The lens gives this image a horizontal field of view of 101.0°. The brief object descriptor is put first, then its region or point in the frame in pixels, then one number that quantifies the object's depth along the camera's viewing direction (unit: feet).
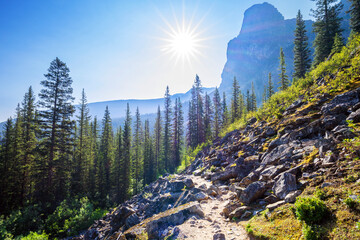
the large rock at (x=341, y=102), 26.94
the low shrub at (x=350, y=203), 12.65
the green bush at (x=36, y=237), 38.79
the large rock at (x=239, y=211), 23.65
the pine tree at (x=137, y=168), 113.91
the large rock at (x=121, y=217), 38.42
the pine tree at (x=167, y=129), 144.36
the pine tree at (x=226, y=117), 131.77
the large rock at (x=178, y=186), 42.14
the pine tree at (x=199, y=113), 137.39
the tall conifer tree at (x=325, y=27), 82.74
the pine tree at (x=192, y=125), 140.26
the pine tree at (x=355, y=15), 71.57
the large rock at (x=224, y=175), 40.31
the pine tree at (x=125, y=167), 93.83
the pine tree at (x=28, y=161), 68.69
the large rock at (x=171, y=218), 24.64
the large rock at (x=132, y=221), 33.40
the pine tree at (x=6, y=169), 67.82
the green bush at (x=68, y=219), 53.36
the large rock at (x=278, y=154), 28.89
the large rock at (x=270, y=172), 25.89
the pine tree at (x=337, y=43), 55.84
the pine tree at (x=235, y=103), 141.76
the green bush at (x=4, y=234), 39.60
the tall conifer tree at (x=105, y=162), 96.58
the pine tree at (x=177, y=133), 137.69
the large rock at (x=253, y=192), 24.58
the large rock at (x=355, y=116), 22.43
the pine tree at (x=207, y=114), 144.77
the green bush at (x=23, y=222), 49.08
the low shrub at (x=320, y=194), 15.47
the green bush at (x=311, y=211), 13.70
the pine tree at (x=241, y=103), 149.94
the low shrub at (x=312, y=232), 12.54
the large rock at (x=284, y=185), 20.33
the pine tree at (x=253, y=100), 159.38
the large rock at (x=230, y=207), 25.74
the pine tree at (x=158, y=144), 145.19
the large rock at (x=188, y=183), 42.52
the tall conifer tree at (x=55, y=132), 60.95
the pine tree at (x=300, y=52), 97.81
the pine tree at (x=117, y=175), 93.86
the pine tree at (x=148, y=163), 133.28
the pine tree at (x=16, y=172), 70.03
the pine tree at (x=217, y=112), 140.60
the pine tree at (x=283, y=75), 104.55
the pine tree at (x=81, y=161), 87.81
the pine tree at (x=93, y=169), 96.29
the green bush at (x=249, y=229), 17.56
